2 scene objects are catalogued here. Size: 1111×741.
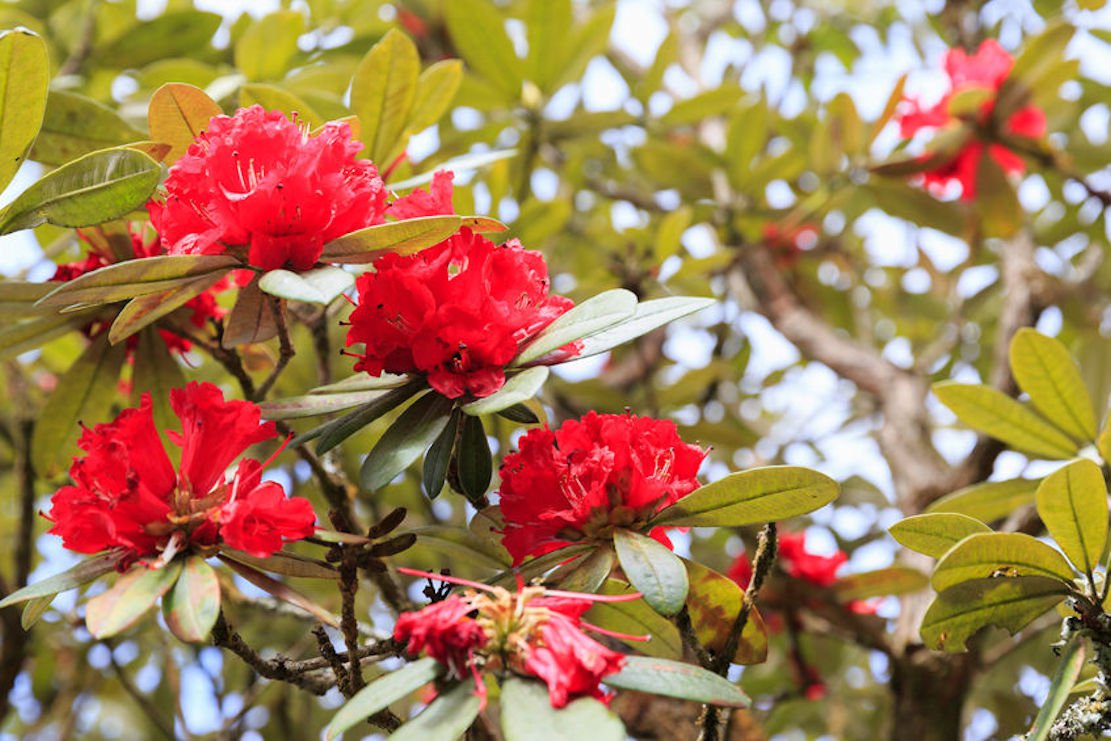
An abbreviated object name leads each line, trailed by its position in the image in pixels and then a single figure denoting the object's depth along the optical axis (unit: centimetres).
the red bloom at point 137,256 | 151
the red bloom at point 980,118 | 202
